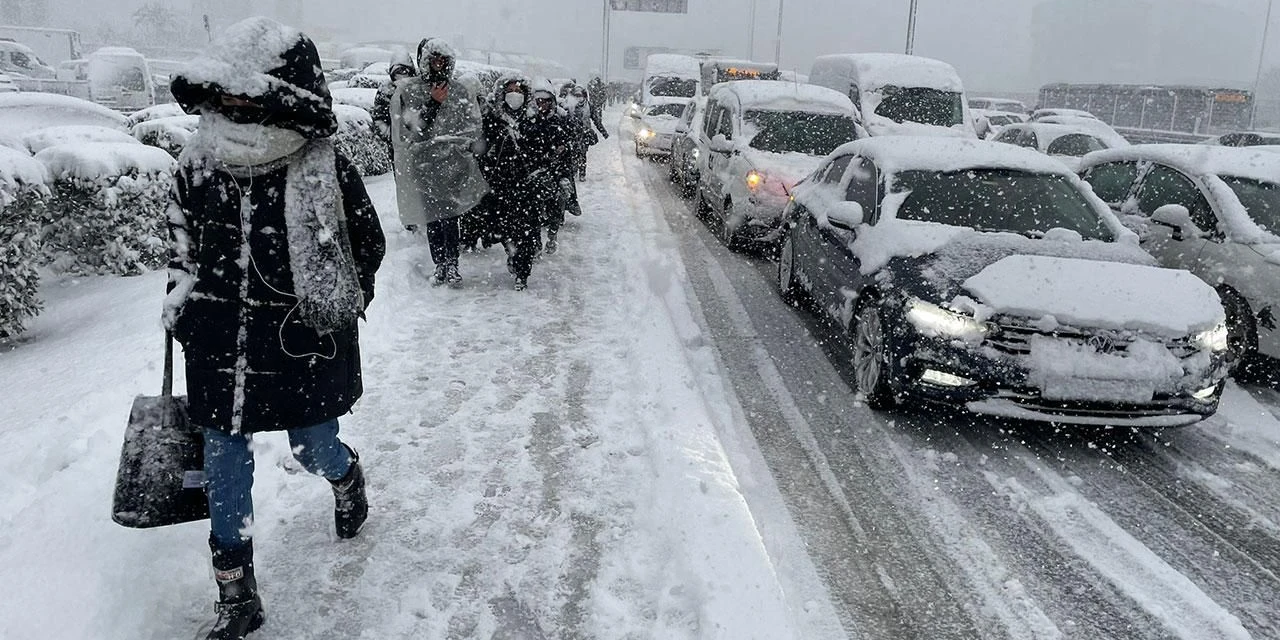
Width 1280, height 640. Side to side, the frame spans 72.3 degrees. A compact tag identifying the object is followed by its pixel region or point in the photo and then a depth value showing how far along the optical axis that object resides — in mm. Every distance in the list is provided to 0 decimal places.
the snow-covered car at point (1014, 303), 4539
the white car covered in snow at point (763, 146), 9797
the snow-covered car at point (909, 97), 14227
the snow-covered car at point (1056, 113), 26188
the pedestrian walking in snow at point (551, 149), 7965
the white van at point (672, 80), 24047
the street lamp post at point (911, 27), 31909
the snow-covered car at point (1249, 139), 21825
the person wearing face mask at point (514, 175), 7676
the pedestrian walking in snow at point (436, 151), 7227
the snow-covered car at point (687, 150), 14039
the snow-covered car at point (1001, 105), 39047
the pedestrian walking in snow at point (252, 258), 2506
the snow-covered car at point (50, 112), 11352
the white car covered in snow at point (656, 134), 21172
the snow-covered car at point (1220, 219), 6219
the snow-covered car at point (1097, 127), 17234
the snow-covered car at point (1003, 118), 28781
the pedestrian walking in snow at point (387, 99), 7621
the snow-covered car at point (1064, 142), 16969
